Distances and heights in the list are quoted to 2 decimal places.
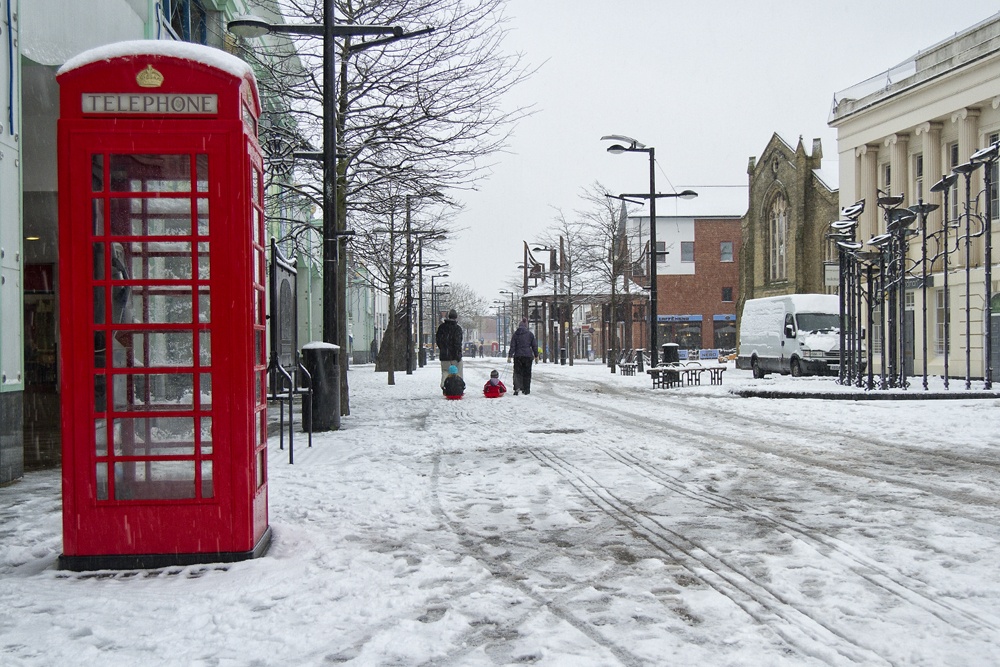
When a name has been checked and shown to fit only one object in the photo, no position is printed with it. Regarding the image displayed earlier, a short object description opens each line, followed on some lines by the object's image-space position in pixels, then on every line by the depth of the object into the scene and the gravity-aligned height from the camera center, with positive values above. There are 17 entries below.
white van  27.25 -0.32
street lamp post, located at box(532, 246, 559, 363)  54.78 +0.17
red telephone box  4.97 +0.14
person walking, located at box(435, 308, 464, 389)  20.50 -0.27
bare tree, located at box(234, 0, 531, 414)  14.87 +3.97
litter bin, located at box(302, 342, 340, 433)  12.41 -0.73
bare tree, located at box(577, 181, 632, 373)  39.12 +3.49
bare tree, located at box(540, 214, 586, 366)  42.19 +3.23
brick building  68.25 +3.41
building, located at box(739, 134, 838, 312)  44.81 +5.34
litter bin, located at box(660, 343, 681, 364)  26.72 -0.82
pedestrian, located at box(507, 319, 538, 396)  20.98 -0.58
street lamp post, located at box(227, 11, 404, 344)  12.35 +2.68
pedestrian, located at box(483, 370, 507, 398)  20.16 -1.32
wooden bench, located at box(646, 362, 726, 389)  23.76 -1.31
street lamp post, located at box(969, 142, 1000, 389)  17.80 +2.01
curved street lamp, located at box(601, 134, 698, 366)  25.36 +3.82
